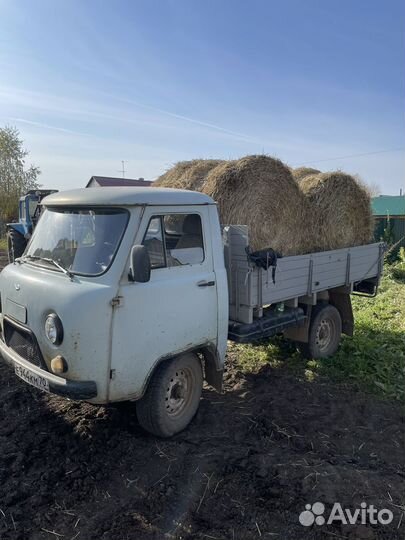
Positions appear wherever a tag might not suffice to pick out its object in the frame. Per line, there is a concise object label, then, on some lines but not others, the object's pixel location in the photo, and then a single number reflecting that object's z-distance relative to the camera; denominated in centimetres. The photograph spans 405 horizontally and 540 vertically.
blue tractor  1198
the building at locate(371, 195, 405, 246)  1616
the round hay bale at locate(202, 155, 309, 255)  485
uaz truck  314
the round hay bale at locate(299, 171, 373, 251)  585
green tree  2747
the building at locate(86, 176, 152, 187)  2782
